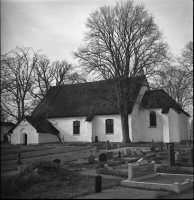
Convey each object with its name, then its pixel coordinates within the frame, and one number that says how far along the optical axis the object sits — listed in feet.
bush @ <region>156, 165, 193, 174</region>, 33.67
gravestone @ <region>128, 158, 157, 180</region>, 29.96
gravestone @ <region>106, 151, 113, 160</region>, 54.49
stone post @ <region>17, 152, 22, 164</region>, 50.31
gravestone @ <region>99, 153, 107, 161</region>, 52.06
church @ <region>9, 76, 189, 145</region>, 96.32
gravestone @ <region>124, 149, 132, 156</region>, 61.91
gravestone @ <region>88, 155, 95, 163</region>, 49.50
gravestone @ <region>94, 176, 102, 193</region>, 26.50
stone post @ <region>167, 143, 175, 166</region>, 38.47
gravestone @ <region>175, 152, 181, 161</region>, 44.76
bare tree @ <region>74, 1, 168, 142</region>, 80.50
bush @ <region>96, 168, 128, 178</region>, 34.78
